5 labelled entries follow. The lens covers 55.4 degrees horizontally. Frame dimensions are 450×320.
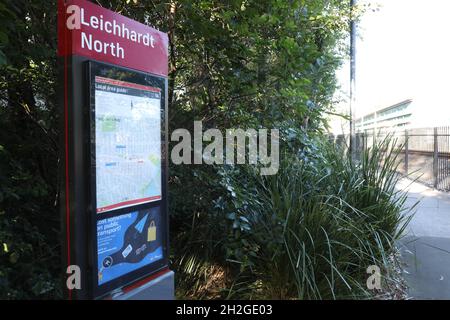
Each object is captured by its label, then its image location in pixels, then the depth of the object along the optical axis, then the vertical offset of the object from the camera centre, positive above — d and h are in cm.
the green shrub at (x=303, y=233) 382 -82
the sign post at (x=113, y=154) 245 -3
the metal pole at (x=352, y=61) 1028 +214
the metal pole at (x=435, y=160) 1146 -30
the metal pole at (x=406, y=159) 1323 -32
